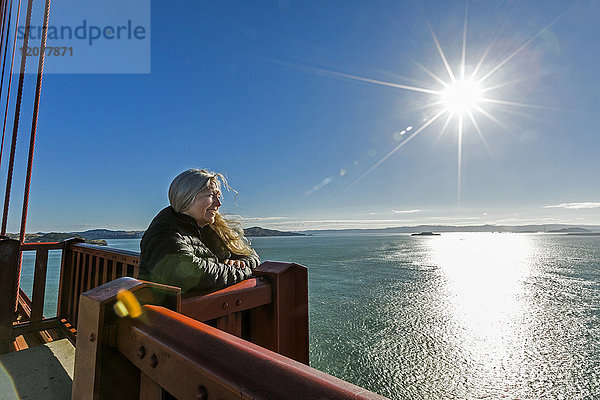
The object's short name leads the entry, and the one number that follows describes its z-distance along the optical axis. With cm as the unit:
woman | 116
